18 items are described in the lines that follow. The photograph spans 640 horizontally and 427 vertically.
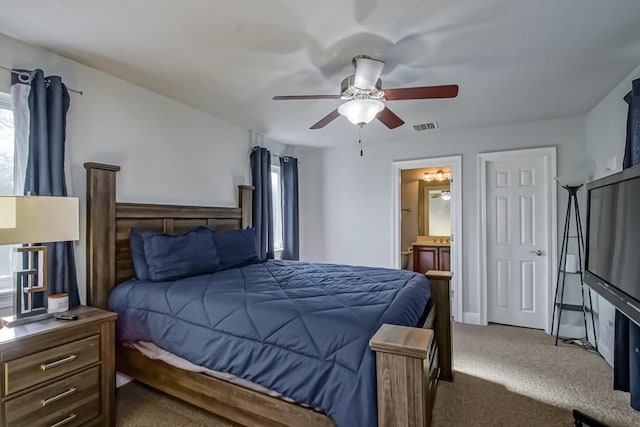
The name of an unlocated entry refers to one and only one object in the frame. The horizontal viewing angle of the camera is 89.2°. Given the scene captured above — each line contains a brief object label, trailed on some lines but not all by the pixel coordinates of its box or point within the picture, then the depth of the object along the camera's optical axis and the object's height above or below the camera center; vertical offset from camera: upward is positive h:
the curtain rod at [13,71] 2.14 +0.93
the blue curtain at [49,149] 2.15 +0.42
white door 4.00 -0.32
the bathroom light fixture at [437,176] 6.22 +0.72
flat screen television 1.70 -0.17
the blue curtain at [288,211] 4.97 +0.02
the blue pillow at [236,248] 3.17 -0.37
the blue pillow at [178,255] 2.59 -0.36
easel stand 3.61 -0.55
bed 1.35 -0.66
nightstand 1.66 -0.90
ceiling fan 2.22 +0.84
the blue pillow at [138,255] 2.61 -0.35
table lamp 1.75 -0.12
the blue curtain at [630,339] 2.28 -0.94
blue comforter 1.50 -0.63
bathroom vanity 5.80 -0.79
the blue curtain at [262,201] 4.28 +0.15
